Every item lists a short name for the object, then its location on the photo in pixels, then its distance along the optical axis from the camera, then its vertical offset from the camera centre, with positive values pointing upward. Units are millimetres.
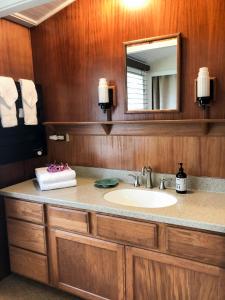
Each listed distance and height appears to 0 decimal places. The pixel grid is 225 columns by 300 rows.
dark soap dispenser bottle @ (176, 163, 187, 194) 1852 -475
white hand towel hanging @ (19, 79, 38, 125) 2225 +158
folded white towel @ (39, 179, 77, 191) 2062 -529
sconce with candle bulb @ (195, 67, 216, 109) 1693 +172
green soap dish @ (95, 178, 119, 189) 2070 -528
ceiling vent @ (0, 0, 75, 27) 2203 +895
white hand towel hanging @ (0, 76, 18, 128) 2037 +141
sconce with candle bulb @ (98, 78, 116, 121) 2074 +154
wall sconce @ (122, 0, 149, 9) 1919 +820
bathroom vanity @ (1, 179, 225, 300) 1431 -809
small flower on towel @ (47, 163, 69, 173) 2158 -416
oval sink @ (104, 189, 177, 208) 1895 -609
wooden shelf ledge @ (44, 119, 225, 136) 1812 -94
